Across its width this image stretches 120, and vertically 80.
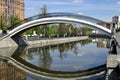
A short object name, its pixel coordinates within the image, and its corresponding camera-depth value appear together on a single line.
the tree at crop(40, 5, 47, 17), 30.27
